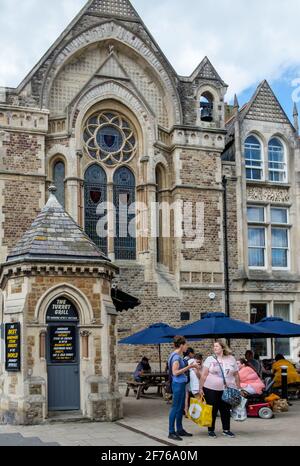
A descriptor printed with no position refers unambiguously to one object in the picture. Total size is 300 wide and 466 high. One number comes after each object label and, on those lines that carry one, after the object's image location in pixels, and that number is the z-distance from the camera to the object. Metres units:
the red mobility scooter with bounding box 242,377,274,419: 15.06
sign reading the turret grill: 15.29
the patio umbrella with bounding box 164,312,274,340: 16.20
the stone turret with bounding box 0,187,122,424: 14.81
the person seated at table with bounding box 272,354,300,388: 18.56
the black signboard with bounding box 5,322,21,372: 14.91
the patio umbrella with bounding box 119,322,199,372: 19.48
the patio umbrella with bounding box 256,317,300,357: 18.09
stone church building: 24.64
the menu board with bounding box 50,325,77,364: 15.16
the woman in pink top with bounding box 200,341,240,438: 12.02
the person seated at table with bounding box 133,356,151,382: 20.37
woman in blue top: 12.01
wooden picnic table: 19.66
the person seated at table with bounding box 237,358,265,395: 15.06
